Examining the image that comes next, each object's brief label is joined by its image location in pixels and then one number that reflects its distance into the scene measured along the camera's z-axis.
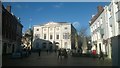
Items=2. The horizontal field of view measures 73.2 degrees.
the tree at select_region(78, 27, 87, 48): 24.89
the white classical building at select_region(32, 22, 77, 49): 31.70
